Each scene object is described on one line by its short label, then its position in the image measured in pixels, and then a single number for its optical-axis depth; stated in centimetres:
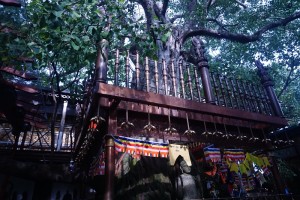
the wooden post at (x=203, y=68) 616
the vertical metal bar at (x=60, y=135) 1255
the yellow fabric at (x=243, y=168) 678
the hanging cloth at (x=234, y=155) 638
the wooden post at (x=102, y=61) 462
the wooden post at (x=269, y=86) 711
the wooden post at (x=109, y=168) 392
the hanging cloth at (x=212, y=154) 605
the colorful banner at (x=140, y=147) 460
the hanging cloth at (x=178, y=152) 507
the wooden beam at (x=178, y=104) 441
